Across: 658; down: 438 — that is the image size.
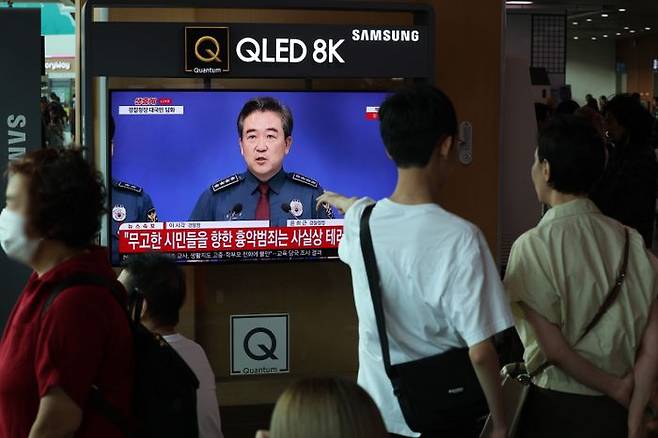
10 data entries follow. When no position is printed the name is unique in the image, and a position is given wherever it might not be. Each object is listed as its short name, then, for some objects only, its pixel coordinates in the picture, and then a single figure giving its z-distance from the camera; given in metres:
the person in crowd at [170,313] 2.84
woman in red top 1.85
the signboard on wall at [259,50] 3.96
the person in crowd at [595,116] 5.52
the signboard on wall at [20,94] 4.27
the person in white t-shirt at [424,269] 1.97
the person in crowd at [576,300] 2.29
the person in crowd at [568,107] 7.02
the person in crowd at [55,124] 6.55
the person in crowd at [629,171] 4.81
